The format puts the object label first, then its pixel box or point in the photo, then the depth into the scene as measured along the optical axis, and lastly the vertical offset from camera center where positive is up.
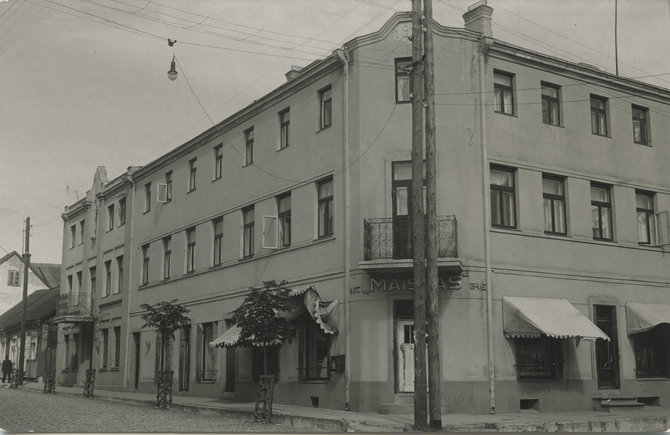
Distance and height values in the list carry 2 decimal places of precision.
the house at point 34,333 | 46.94 +1.07
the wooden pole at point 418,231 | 14.88 +2.27
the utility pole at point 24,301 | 41.50 +2.60
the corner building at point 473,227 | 19.59 +3.34
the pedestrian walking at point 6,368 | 45.06 -1.03
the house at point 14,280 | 56.06 +5.08
